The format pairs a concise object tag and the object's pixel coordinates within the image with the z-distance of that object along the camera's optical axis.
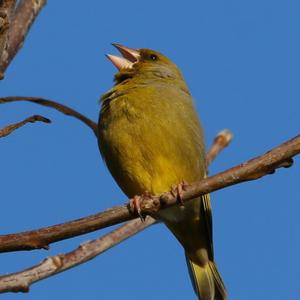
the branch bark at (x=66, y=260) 5.39
